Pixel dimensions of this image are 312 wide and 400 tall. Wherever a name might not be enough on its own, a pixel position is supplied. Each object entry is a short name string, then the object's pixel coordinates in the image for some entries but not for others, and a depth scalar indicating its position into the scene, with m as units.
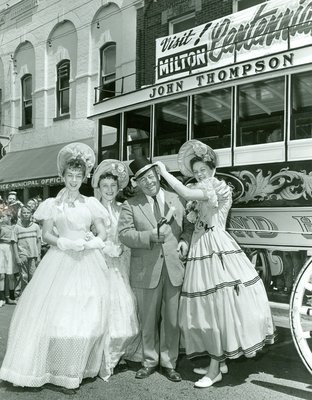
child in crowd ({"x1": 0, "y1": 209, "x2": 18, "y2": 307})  6.02
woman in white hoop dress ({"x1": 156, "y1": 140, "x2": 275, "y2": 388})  2.70
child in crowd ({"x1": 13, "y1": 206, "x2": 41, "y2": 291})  5.94
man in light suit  2.96
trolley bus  3.33
